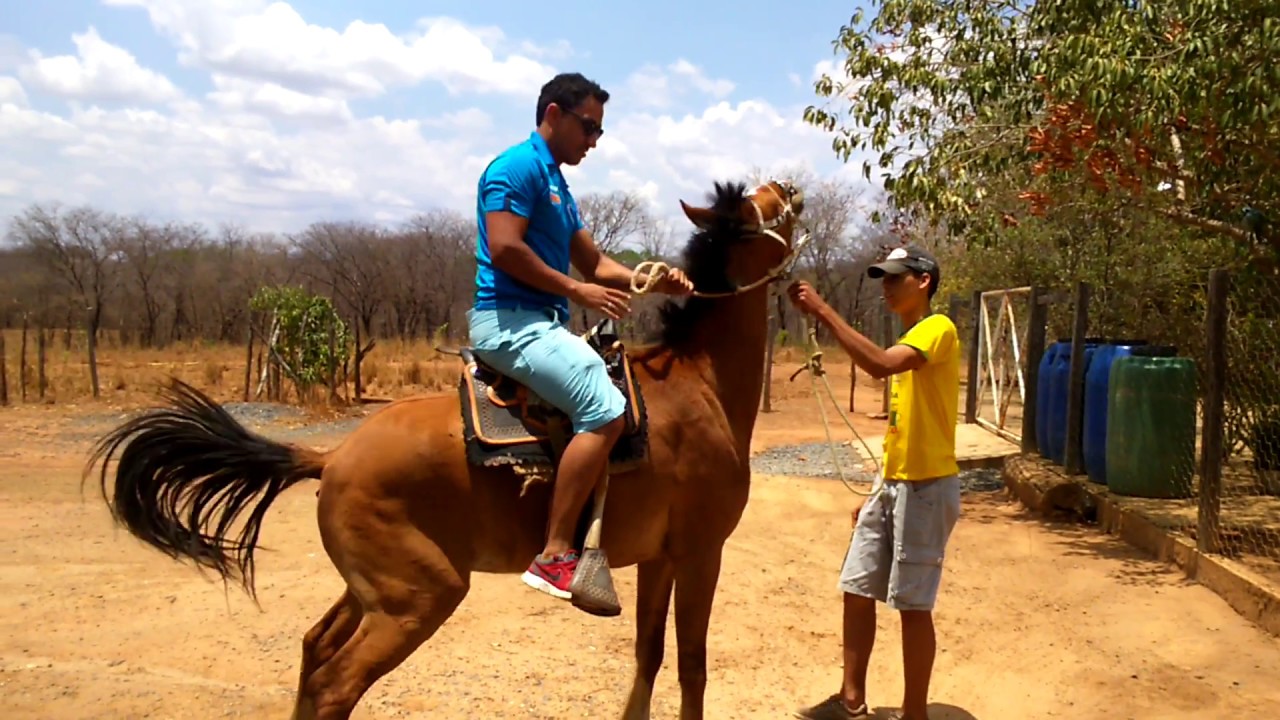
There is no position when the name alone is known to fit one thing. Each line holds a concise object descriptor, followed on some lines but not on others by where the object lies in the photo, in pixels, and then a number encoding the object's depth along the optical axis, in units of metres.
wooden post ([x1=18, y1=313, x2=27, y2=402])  18.41
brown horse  3.41
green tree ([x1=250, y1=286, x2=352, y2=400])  18.86
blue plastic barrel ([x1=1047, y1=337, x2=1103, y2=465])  9.79
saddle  3.47
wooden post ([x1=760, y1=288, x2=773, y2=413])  18.70
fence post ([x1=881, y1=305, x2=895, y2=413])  19.27
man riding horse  3.41
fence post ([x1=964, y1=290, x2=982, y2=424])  14.49
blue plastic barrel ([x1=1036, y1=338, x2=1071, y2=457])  10.11
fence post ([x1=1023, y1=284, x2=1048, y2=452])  10.51
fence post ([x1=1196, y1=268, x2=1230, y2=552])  6.20
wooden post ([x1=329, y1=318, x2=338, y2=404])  18.83
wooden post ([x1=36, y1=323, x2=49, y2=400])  18.72
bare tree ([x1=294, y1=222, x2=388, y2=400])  39.91
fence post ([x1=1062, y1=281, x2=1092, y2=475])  9.13
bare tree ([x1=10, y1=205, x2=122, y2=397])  40.16
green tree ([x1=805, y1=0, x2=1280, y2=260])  6.41
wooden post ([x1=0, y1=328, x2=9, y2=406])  17.80
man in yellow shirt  4.05
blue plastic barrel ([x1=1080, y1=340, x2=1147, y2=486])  8.66
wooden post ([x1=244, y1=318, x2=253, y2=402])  19.62
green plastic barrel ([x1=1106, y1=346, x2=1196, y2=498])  7.80
